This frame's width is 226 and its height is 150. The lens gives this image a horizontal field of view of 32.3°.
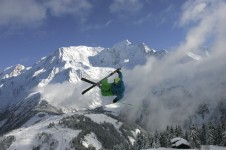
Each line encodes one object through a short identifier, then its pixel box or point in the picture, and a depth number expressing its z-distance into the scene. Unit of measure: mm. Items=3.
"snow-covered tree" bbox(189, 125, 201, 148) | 120256
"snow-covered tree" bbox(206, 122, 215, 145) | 120969
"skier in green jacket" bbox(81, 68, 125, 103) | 40869
